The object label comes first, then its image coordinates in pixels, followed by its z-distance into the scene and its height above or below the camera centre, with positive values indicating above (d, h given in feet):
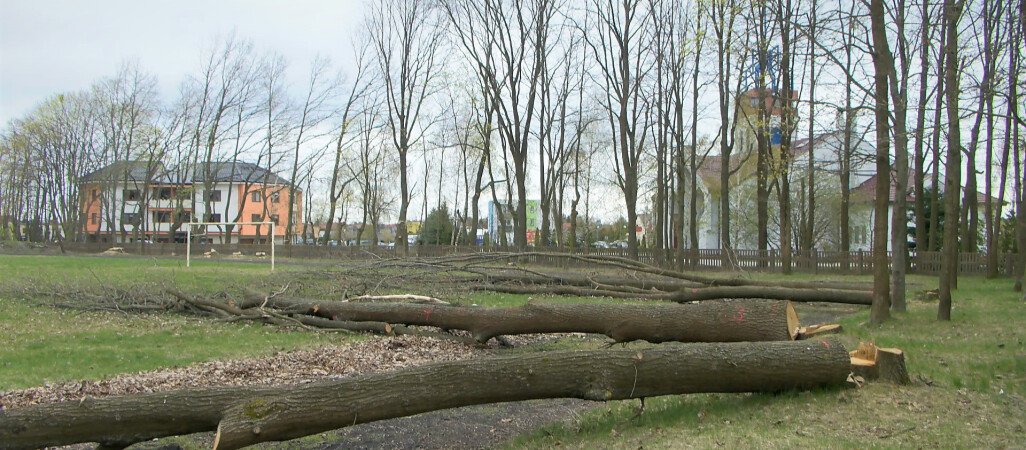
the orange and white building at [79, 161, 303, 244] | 182.19 +12.14
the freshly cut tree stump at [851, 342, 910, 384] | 22.66 -3.57
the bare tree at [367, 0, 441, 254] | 135.85 +28.54
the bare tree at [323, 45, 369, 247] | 161.99 +22.86
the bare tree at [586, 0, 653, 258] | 104.88 +24.92
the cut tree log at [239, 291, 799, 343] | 28.02 -3.12
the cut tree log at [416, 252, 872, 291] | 59.62 -2.09
